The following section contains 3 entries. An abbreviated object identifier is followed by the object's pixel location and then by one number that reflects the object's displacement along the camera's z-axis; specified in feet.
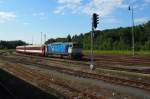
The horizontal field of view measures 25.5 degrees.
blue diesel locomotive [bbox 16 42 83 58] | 162.50
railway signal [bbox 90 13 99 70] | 94.79
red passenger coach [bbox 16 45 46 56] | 223.92
